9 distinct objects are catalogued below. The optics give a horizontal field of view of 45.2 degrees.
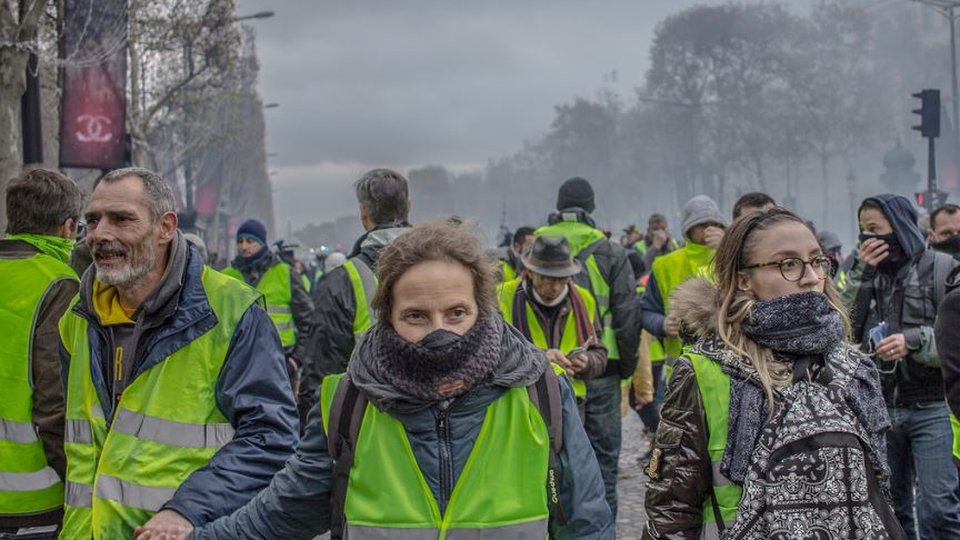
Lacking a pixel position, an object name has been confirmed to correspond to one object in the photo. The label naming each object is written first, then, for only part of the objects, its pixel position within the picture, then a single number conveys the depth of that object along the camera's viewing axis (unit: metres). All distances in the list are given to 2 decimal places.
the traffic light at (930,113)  16.52
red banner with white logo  15.27
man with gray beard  3.16
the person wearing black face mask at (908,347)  5.07
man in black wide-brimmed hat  5.65
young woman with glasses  2.69
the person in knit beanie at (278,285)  9.66
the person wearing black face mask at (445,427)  2.58
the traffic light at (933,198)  18.34
